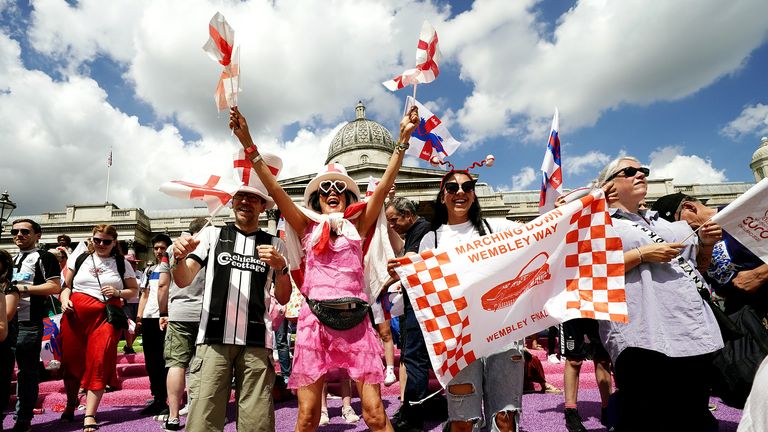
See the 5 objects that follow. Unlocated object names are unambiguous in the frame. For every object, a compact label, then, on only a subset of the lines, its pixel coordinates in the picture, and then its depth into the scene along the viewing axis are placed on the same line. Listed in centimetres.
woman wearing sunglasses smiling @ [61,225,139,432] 456
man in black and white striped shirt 278
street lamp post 1001
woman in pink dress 258
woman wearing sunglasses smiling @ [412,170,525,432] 270
